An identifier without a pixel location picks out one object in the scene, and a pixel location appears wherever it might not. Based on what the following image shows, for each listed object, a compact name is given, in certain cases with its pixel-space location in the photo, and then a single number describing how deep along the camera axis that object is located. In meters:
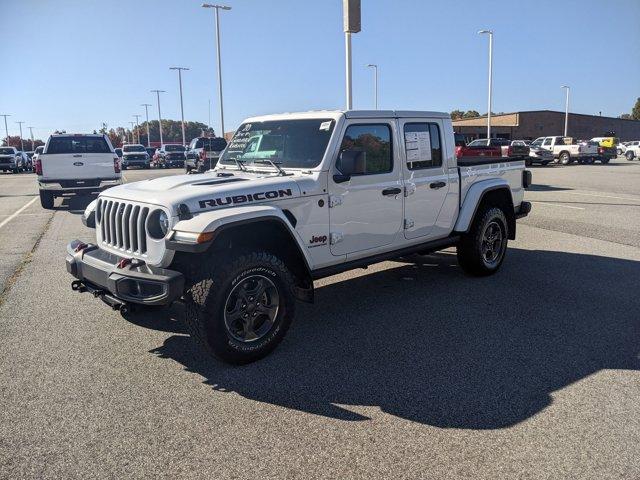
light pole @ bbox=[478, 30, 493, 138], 44.27
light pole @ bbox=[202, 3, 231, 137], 36.34
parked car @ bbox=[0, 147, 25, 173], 36.97
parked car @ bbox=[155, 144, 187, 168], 39.14
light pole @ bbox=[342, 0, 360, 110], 11.59
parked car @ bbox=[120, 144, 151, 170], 38.16
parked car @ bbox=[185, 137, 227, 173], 25.91
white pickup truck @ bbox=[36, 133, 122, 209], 13.73
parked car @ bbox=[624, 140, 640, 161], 41.19
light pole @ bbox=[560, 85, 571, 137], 68.74
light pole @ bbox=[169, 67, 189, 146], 61.21
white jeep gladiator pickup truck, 4.07
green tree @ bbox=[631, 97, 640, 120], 103.88
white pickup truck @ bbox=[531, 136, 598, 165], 35.88
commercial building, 69.12
